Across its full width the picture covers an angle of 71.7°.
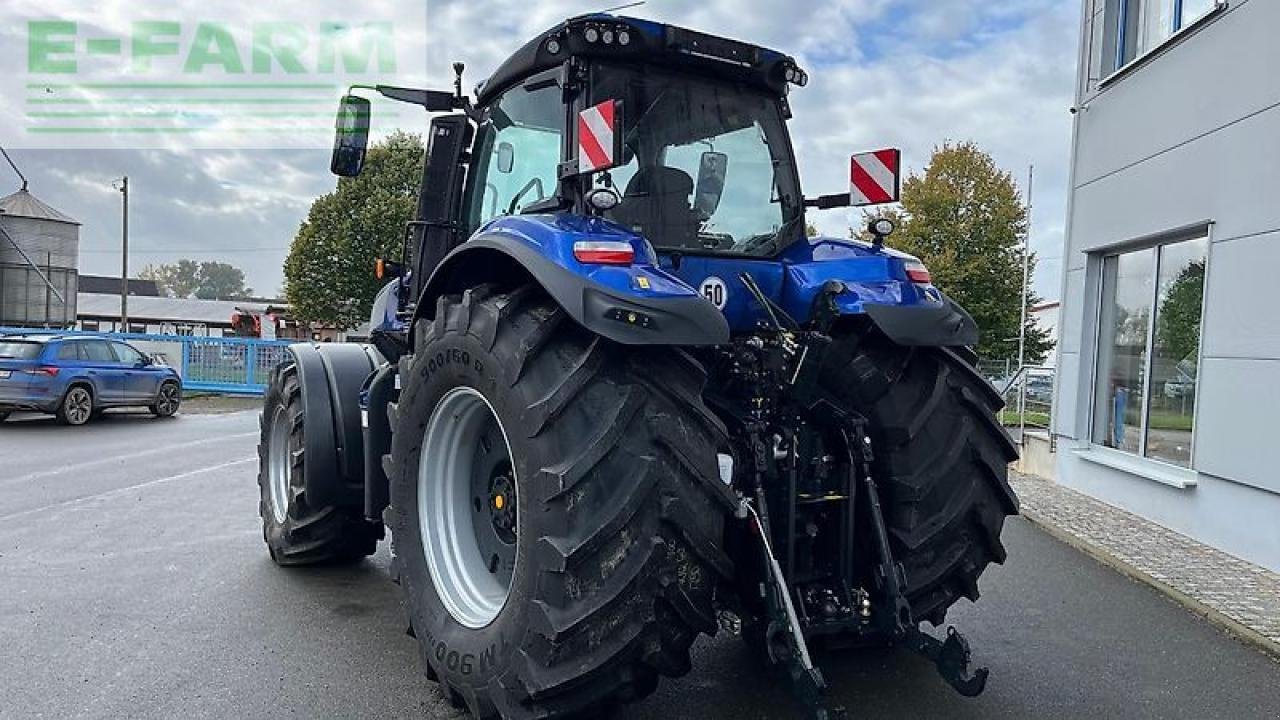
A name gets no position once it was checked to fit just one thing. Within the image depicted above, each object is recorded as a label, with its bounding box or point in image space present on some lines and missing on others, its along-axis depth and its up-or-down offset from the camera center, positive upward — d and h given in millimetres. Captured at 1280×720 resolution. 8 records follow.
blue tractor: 2738 -239
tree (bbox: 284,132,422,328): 30125 +3067
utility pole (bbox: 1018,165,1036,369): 23967 +2476
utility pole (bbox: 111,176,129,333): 33500 +2580
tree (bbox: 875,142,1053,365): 27438 +3790
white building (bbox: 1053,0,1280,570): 6777 +839
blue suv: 14734 -1149
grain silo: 35344 +1971
